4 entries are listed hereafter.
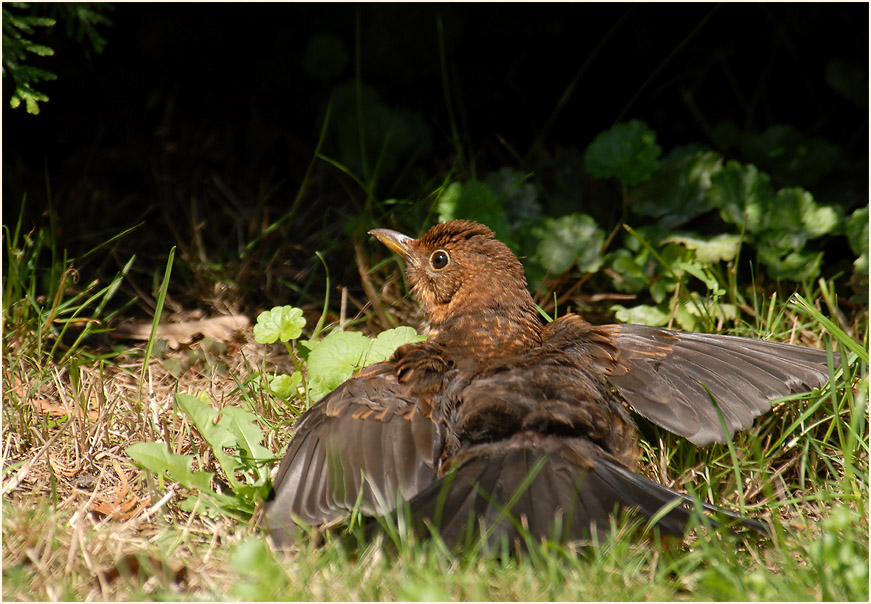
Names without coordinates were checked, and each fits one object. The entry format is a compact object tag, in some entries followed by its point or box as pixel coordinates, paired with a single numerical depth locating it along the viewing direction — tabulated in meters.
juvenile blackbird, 5.21
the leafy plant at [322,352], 6.84
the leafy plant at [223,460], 5.80
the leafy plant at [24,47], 7.05
